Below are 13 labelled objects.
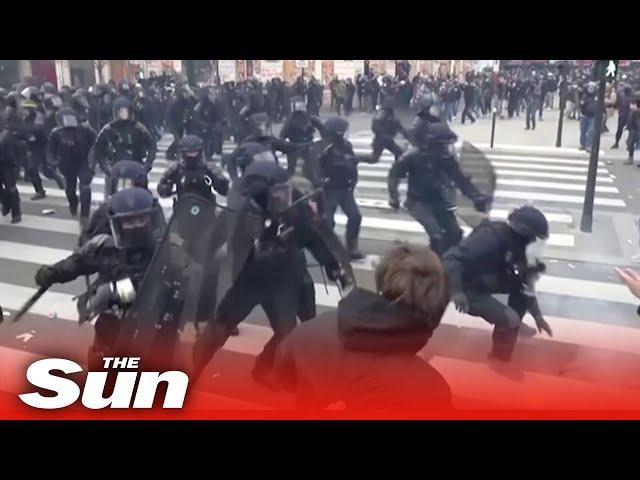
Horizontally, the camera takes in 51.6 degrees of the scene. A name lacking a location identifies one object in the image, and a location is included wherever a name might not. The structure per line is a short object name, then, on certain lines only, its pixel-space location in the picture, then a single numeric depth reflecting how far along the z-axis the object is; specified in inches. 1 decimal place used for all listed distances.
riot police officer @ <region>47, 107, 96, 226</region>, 213.0
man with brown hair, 81.9
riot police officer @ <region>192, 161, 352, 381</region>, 124.8
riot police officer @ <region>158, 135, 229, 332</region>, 171.9
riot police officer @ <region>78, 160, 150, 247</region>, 133.6
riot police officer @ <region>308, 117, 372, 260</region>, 154.4
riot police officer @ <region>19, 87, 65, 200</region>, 208.0
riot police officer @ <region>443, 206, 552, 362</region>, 136.5
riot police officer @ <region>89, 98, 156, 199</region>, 192.9
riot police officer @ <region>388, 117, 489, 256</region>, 163.2
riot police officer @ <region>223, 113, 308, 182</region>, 171.0
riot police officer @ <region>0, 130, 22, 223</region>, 190.7
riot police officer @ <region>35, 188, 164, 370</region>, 120.0
